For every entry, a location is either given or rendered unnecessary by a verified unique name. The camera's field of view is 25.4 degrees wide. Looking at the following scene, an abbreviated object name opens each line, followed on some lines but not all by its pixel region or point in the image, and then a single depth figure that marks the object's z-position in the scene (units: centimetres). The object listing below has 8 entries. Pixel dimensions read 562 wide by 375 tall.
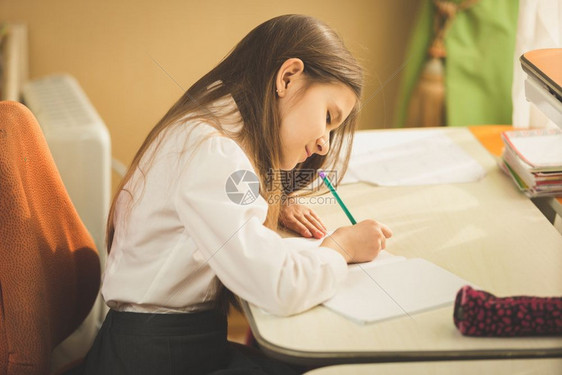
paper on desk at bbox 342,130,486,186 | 215
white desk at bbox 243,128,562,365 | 163
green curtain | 270
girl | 170
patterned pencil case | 163
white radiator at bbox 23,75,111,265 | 244
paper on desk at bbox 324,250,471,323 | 170
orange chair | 177
